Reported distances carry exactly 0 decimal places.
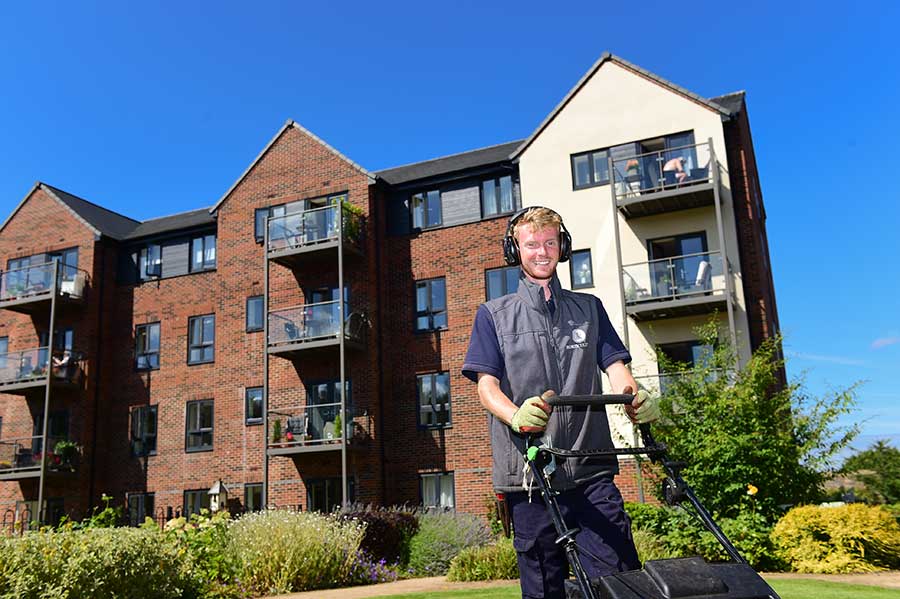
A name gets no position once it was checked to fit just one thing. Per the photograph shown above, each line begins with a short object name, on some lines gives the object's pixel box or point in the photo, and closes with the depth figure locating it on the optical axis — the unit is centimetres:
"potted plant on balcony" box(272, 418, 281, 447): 2203
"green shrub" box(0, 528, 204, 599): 870
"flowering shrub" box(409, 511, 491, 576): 1579
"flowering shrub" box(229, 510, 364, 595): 1243
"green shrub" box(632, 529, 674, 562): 1217
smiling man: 360
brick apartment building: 2100
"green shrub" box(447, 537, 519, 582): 1266
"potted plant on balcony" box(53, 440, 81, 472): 2458
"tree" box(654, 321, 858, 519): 1367
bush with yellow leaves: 1259
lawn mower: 283
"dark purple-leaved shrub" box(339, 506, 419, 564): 1603
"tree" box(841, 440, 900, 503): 2498
